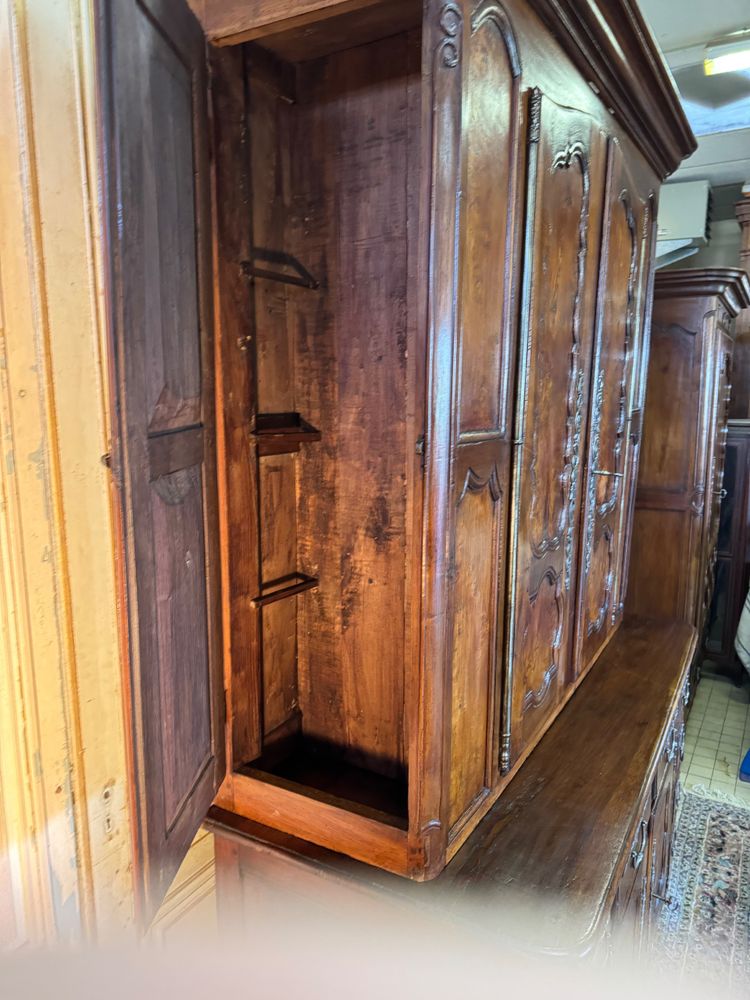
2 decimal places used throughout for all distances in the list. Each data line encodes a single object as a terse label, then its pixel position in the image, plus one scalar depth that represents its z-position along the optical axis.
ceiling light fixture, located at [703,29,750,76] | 2.36
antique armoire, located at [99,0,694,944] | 0.92
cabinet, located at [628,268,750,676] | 3.01
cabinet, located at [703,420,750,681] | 3.69
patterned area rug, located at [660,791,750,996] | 1.99
